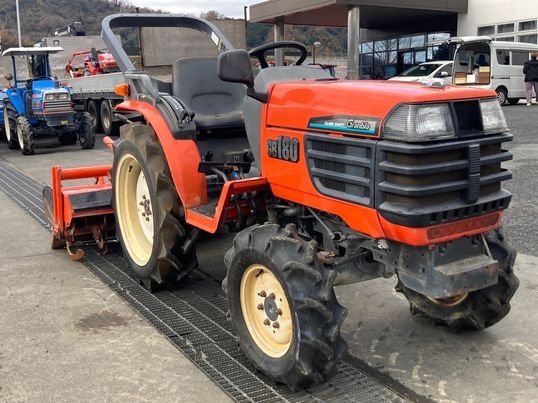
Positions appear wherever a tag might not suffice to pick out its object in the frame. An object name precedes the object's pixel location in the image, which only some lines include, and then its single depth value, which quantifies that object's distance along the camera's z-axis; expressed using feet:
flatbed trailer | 47.34
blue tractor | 40.88
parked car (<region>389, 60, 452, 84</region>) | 59.82
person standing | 57.47
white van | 60.08
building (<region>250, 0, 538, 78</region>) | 71.68
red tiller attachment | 16.33
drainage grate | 9.68
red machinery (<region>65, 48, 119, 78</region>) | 63.46
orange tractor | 8.71
